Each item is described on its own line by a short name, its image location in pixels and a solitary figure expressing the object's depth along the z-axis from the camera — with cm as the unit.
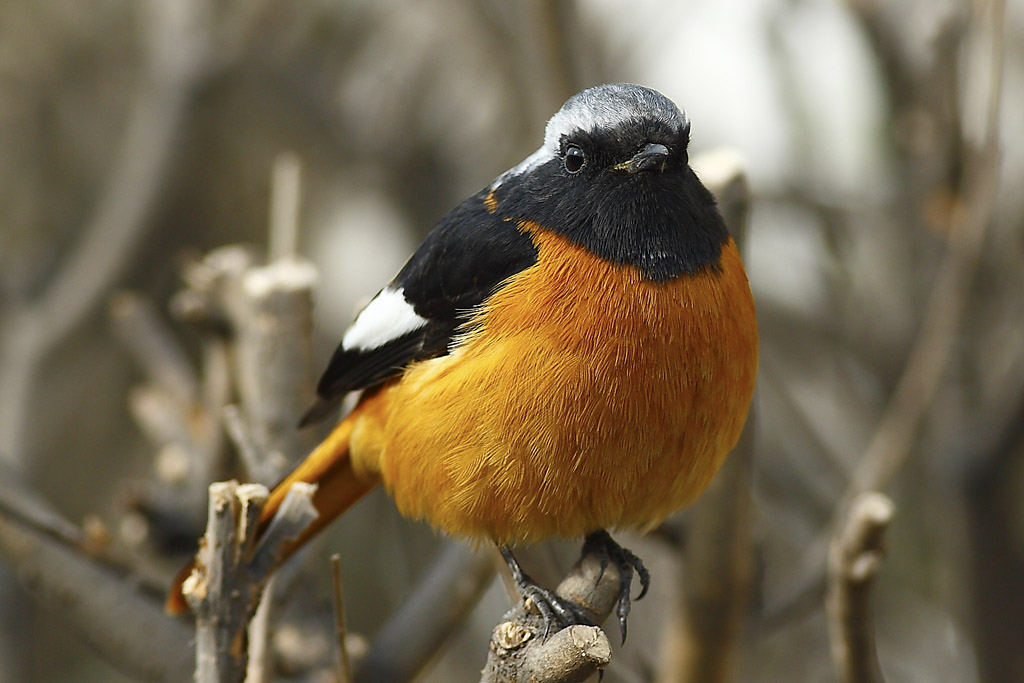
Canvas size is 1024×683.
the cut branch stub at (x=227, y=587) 423
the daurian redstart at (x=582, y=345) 480
